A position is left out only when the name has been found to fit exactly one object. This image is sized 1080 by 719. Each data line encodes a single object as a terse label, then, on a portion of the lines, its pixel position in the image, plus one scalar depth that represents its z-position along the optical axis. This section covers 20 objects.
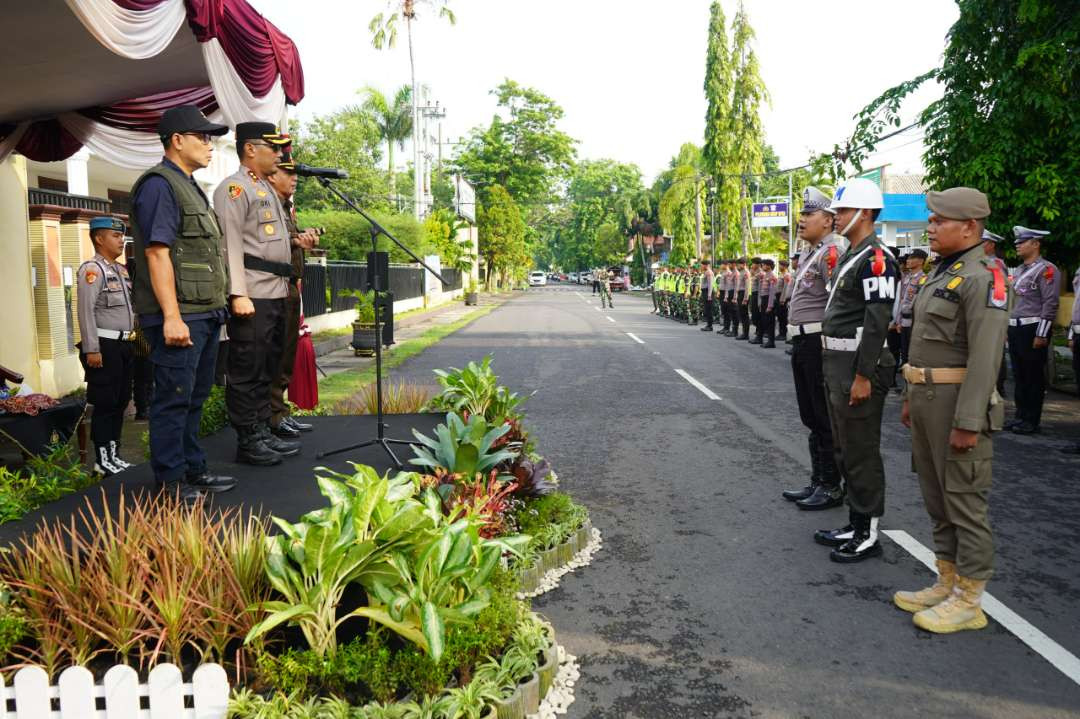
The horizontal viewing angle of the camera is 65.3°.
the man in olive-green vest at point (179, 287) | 4.46
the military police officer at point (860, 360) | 4.75
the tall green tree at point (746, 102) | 44.66
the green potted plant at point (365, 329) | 16.30
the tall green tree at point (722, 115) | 44.97
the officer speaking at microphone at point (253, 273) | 5.36
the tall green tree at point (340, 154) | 48.03
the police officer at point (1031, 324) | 8.76
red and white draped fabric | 5.15
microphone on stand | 5.32
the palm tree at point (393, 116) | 58.75
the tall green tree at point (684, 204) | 49.16
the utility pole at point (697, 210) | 48.16
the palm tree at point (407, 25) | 40.72
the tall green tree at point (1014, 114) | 10.45
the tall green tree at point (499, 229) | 60.22
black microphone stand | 5.50
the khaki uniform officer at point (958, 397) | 3.93
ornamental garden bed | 2.97
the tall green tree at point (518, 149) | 66.31
